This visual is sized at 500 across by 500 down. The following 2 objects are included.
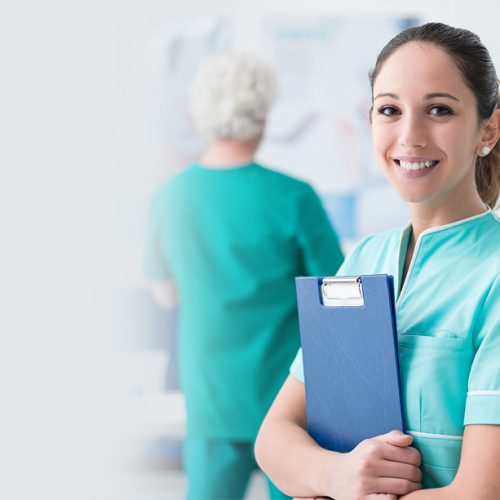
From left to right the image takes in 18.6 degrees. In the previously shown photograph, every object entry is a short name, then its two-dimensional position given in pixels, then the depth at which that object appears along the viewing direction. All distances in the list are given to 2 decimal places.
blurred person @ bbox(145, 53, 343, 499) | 2.79
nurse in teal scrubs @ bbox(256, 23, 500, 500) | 1.60
